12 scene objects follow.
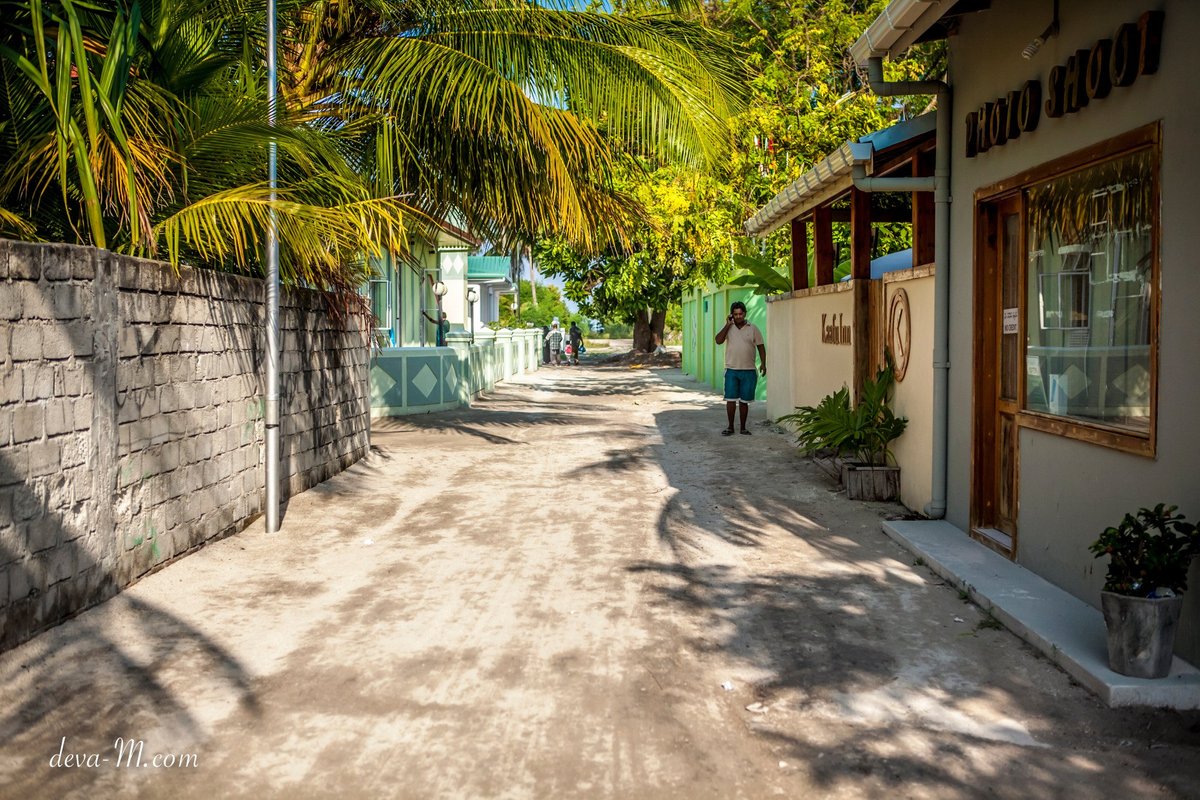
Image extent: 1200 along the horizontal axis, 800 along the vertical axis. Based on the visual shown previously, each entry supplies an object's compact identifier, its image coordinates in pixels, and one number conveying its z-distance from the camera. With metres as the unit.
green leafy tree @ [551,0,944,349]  18.97
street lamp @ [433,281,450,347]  23.91
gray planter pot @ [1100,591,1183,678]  4.73
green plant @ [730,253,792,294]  16.45
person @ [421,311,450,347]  23.77
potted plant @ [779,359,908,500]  9.75
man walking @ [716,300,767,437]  15.00
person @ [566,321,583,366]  43.34
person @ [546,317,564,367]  43.47
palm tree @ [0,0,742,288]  7.40
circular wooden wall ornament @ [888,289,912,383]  9.62
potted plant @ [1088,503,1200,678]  4.68
